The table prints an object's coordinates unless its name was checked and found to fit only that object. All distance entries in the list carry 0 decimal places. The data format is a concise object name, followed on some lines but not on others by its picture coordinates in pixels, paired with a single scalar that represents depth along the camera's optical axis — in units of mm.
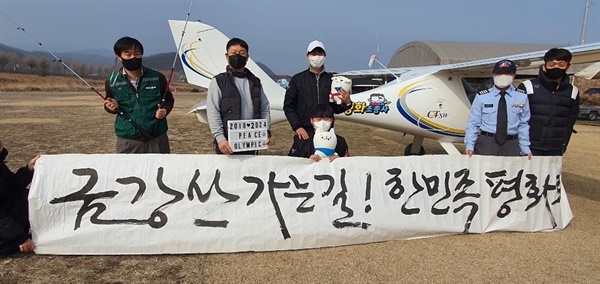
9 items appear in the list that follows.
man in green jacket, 3615
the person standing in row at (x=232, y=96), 3549
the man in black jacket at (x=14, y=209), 3105
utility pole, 26812
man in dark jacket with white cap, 4059
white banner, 3209
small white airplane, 7336
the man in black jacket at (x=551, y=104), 4219
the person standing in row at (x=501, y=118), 4109
